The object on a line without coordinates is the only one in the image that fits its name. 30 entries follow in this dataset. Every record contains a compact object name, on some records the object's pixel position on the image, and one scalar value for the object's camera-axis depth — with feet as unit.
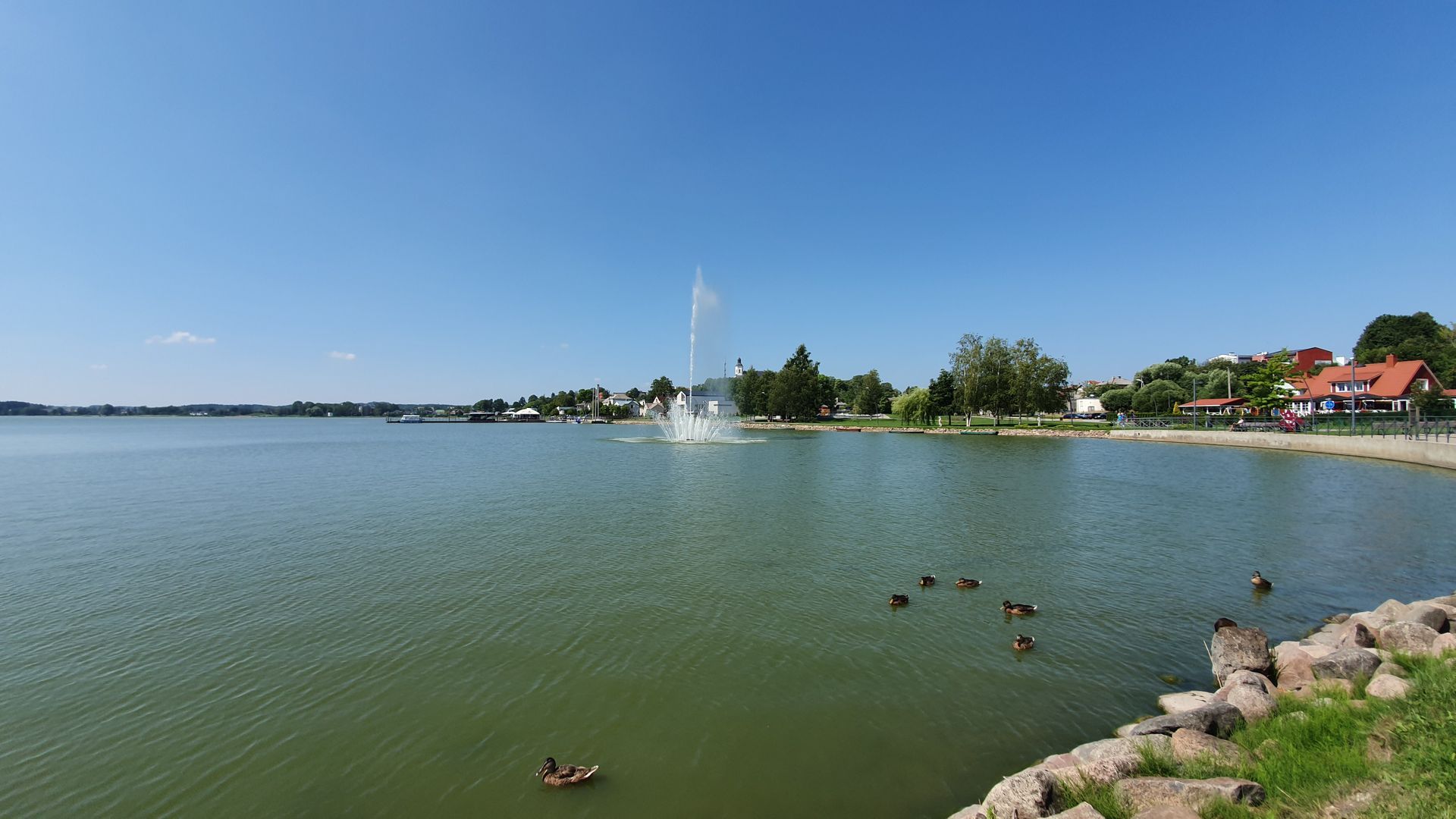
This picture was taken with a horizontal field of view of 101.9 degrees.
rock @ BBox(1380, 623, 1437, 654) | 27.91
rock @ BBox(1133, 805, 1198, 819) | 15.55
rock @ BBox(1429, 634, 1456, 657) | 26.06
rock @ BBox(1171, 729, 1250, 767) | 19.65
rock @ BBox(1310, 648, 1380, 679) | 25.95
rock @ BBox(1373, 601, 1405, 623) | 34.27
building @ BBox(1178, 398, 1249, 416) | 295.48
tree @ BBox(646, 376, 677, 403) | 625.00
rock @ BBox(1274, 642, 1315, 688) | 26.94
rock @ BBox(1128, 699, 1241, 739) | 22.65
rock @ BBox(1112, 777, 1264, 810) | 16.47
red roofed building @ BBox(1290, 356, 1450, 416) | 237.66
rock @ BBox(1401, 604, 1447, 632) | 31.94
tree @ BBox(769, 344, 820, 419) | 415.03
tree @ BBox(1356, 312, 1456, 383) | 266.57
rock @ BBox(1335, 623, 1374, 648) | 30.50
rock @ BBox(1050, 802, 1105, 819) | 16.66
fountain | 258.16
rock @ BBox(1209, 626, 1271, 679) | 29.32
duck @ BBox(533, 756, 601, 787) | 22.70
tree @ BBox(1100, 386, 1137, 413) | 402.11
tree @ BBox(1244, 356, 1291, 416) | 213.09
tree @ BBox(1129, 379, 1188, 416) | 364.79
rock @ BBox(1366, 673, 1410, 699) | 22.00
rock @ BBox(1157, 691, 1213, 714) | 26.94
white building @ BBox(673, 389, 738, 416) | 512.88
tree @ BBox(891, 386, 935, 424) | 318.24
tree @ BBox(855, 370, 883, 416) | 505.66
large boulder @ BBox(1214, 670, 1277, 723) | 23.63
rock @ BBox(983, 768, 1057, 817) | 18.20
